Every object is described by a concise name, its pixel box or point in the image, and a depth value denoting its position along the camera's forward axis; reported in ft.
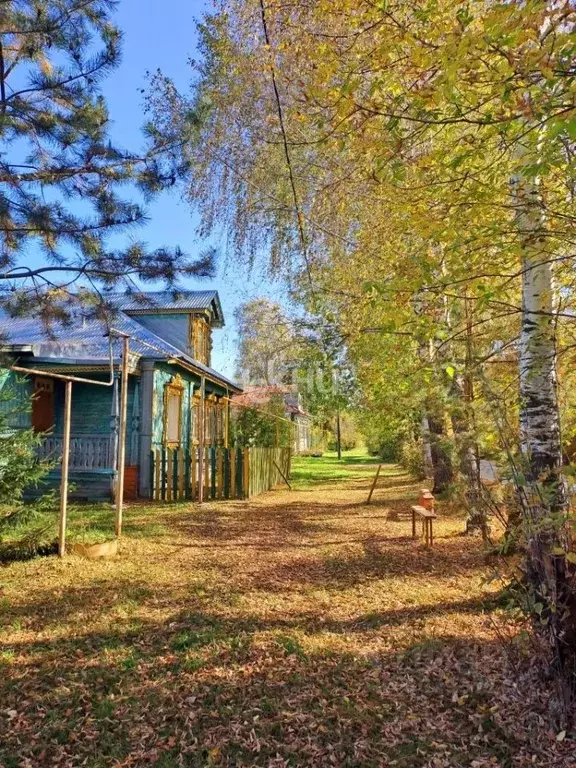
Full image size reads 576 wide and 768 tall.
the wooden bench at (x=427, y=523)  24.72
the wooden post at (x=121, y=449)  24.90
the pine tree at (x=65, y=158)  14.85
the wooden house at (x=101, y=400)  38.78
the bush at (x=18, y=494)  19.93
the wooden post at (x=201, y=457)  37.09
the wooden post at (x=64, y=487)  21.38
